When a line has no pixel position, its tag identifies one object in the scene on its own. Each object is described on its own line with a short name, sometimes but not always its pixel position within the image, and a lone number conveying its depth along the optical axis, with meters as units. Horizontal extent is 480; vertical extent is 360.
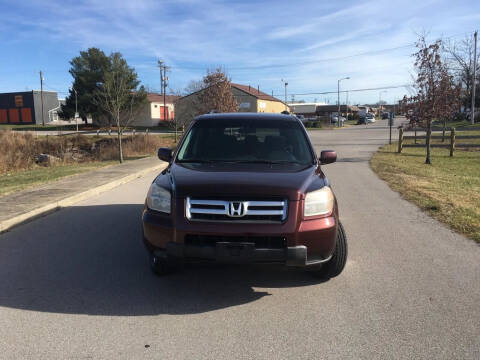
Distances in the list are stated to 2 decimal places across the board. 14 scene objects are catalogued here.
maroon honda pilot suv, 3.59
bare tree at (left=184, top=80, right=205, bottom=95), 39.22
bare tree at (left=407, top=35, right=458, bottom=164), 16.73
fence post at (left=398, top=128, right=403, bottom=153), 20.46
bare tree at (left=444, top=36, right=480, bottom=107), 50.16
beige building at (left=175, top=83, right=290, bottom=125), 42.01
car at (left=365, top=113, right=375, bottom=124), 80.74
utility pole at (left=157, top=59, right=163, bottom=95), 54.62
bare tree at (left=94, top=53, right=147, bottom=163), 17.39
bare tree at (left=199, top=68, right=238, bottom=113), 31.69
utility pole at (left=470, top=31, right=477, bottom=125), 48.47
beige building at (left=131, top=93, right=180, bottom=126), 63.31
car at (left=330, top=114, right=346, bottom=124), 74.62
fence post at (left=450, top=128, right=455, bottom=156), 19.16
